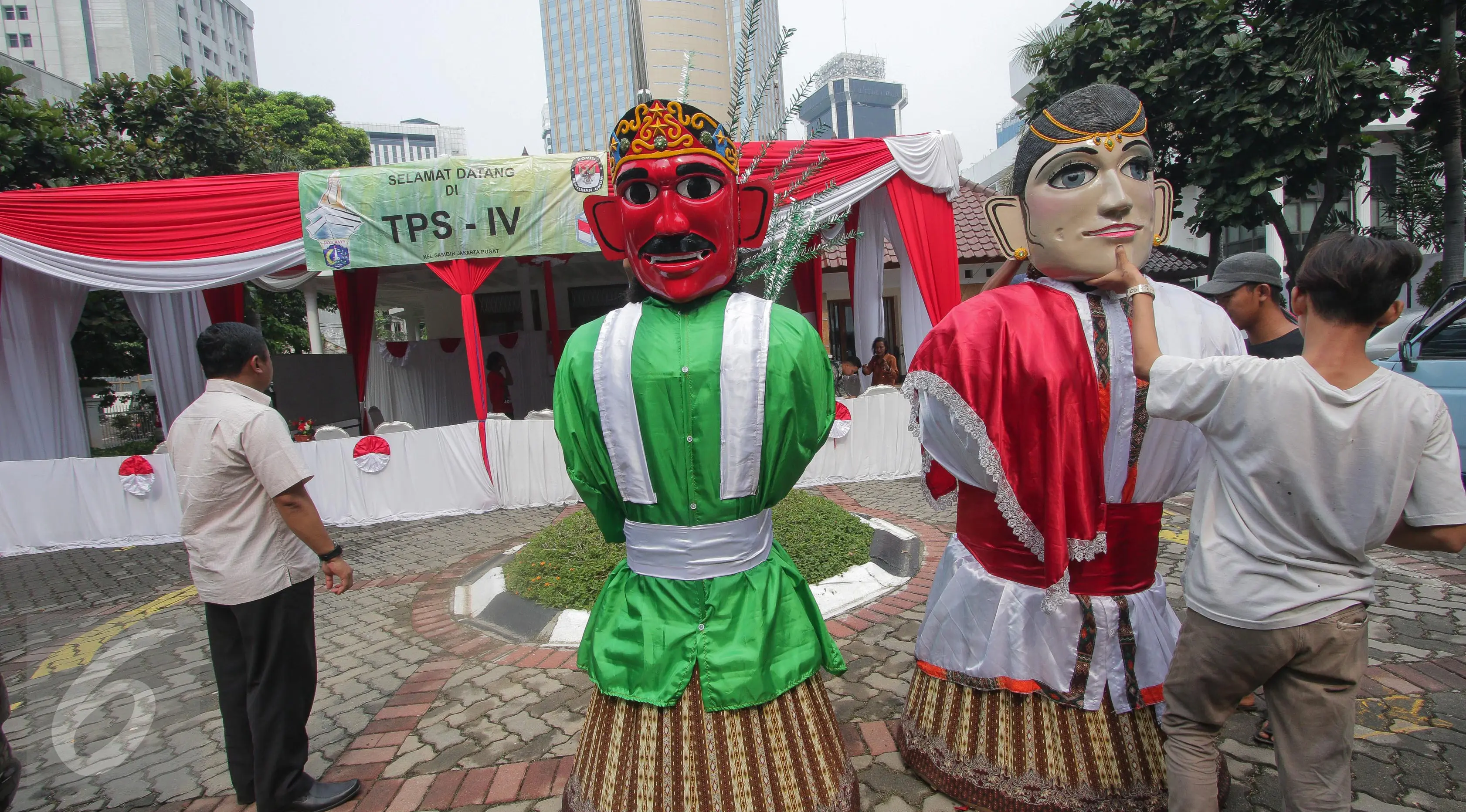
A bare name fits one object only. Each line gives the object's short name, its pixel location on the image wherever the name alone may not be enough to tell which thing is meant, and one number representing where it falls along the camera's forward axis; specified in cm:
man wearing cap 281
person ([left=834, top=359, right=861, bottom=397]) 1007
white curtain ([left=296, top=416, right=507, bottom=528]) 660
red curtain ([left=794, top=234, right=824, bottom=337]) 945
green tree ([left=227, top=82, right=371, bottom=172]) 1909
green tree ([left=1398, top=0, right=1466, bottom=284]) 802
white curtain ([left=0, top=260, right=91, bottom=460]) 685
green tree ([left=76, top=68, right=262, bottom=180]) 1000
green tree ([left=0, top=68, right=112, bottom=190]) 769
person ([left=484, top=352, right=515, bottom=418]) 1007
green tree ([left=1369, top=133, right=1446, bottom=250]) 984
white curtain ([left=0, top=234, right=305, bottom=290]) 638
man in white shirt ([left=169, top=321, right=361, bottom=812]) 226
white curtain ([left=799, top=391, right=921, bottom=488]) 713
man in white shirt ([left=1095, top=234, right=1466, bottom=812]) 148
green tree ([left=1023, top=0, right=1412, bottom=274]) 746
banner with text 661
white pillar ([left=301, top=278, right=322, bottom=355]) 1251
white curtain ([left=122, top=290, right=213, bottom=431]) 794
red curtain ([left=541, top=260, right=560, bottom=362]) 1134
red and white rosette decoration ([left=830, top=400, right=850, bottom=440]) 686
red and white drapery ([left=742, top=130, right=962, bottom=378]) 657
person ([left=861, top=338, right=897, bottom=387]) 863
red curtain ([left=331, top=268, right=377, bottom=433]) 1046
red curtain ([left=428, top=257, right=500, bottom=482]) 677
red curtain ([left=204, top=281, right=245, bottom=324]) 827
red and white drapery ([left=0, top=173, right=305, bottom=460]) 632
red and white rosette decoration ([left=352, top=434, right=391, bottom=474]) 653
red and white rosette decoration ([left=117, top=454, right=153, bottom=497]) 629
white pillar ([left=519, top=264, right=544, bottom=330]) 1325
